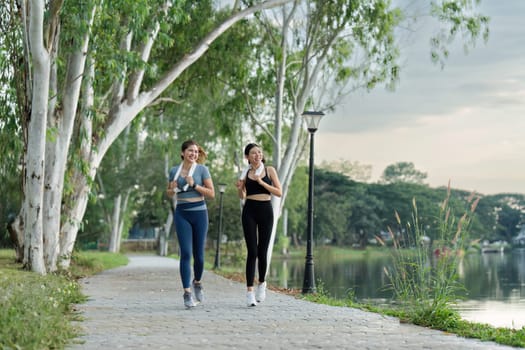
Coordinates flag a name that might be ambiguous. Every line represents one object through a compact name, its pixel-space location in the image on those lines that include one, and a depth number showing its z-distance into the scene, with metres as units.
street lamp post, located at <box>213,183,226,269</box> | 25.53
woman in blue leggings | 8.79
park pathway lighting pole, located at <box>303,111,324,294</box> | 12.88
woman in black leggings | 8.99
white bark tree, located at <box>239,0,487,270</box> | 20.34
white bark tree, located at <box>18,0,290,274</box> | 12.98
